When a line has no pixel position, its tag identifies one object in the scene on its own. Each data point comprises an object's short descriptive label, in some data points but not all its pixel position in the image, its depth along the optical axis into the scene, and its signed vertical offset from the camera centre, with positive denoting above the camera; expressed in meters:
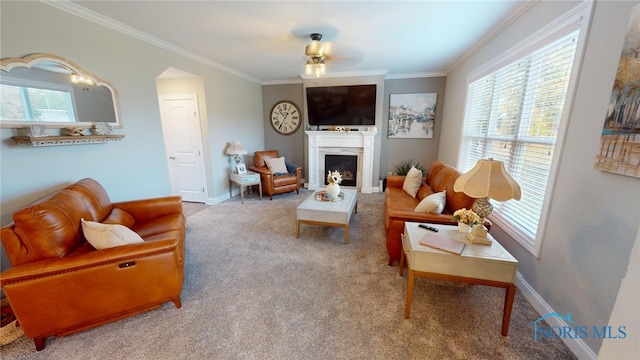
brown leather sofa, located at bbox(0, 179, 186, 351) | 1.44 -0.92
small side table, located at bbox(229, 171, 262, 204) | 4.40 -0.85
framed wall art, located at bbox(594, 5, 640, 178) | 1.18 +0.11
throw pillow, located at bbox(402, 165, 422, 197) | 3.43 -0.69
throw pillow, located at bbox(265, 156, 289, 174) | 4.88 -0.65
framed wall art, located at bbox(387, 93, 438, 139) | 4.83 +0.43
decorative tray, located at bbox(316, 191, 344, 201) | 3.19 -0.87
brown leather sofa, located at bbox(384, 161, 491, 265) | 2.20 -0.78
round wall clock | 5.55 +0.40
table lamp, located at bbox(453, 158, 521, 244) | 1.57 -0.35
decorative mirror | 1.84 +0.35
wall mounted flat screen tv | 4.75 +0.63
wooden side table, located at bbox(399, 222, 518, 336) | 1.51 -0.88
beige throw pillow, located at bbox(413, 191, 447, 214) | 2.29 -0.69
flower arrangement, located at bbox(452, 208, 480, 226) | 1.68 -0.60
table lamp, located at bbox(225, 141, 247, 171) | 4.48 -0.29
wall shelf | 1.88 -0.06
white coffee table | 2.81 -0.97
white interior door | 4.16 -0.21
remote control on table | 1.91 -0.77
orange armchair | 4.62 -0.86
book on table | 1.61 -0.77
